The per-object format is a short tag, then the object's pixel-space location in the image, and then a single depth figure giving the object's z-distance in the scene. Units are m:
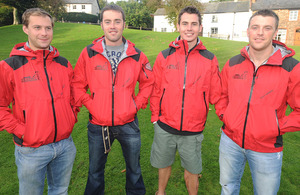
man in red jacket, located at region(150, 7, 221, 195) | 3.33
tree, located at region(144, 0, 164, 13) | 58.94
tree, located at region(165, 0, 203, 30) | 35.00
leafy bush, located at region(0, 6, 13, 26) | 31.93
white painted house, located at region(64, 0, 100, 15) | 72.50
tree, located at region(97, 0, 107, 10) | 97.38
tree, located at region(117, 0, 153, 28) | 52.41
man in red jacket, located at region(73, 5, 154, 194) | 3.21
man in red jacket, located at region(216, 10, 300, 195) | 2.70
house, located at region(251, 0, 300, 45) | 33.97
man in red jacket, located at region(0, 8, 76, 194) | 2.62
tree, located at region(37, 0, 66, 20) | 36.81
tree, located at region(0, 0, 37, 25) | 29.46
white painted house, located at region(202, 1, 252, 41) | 40.72
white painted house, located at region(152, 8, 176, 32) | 53.17
